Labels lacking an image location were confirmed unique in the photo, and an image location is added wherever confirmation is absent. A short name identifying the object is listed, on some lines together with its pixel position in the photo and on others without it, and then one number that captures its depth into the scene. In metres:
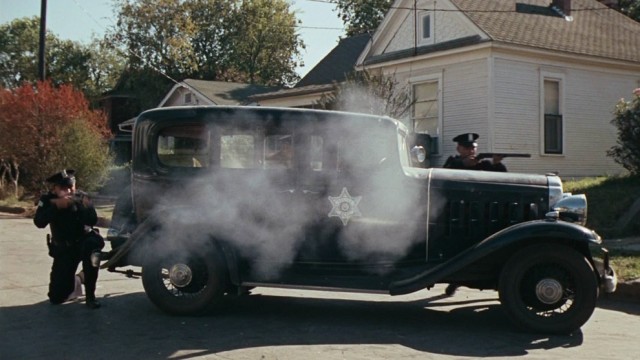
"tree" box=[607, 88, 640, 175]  14.18
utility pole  23.20
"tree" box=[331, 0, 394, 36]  43.56
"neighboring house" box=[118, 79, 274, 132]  30.58
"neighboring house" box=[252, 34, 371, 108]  22.70
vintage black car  6.66
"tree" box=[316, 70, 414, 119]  16.88
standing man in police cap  8.24
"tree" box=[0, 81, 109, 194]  20.45
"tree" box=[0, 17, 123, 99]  50.72
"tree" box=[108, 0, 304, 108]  41.66
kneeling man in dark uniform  7.45
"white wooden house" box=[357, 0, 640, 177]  17.41
